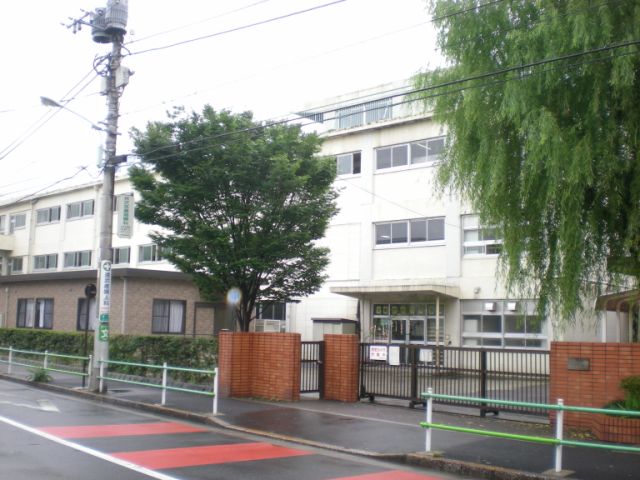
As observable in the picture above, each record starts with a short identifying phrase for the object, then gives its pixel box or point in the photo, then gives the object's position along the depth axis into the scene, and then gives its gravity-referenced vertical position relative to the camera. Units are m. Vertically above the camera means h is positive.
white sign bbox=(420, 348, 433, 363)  15.30 -0.52
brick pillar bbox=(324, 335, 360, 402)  16.58 -0.91
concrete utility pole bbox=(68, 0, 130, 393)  18.17 +4.85
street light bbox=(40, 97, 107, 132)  17.69 +5.59
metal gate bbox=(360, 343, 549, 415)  13.80 -0.86
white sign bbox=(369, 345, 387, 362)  16.11 -0.51
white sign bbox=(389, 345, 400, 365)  15.75 -0.55
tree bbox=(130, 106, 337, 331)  18.81 +3.58
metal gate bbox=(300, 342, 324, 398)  17.06 -0.94
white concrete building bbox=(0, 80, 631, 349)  28.12 +1.87
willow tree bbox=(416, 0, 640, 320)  10.85 +3.32
